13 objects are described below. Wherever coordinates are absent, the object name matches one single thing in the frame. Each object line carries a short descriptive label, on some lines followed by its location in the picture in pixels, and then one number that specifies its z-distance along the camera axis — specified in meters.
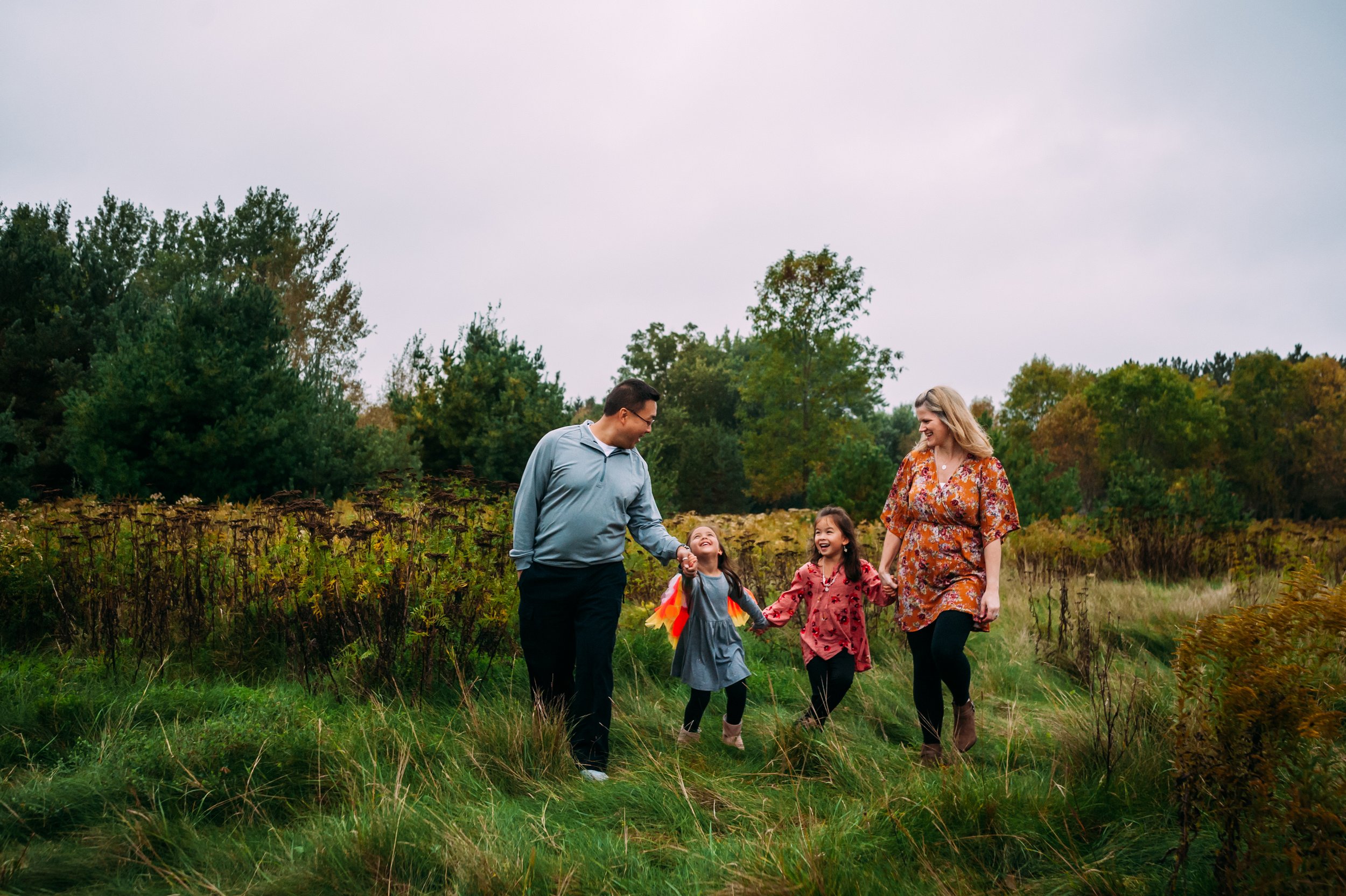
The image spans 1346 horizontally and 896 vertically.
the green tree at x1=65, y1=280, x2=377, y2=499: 11.24
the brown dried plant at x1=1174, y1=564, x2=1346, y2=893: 2.03
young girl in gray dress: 4.23
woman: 3.69
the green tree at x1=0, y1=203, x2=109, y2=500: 15.92
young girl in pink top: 4.24
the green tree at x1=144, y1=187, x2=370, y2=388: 30.53
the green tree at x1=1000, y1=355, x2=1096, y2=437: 46.94
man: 3.78
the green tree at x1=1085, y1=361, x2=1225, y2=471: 38.56
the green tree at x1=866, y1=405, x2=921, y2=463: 45.88
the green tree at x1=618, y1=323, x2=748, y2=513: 35.25
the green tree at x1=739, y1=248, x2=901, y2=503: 27.70
